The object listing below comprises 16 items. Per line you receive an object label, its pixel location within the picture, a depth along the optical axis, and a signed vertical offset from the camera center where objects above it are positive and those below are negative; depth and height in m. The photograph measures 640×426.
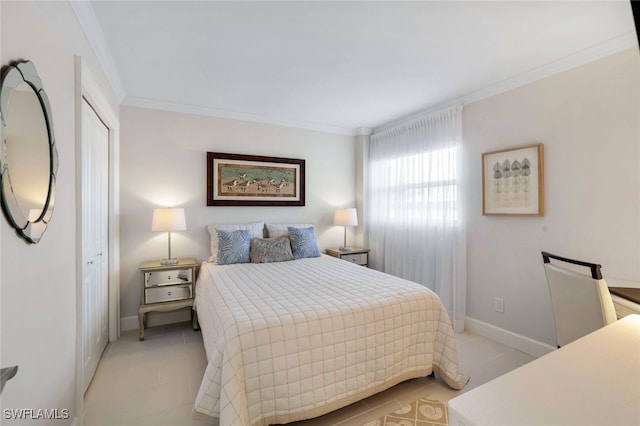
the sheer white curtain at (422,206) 3.18 +0.07
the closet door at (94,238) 2.06 -0.22
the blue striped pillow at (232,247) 3.12 -0.40
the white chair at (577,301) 1.54 -0.52
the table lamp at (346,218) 4.10 -0.10
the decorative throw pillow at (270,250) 3.21 -0.45
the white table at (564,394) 0.62 -0.45
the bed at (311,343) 1.52 -0.81
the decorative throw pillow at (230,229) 3.31 -0.22
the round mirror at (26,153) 1.02 +0.24
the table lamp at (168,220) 3.00 -0.10
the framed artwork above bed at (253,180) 3.58 +0.41
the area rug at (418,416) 1.77 -1.31
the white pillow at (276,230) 3.64 -0.24
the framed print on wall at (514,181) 2.55 +0.29
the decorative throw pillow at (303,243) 3.45 -0.39
